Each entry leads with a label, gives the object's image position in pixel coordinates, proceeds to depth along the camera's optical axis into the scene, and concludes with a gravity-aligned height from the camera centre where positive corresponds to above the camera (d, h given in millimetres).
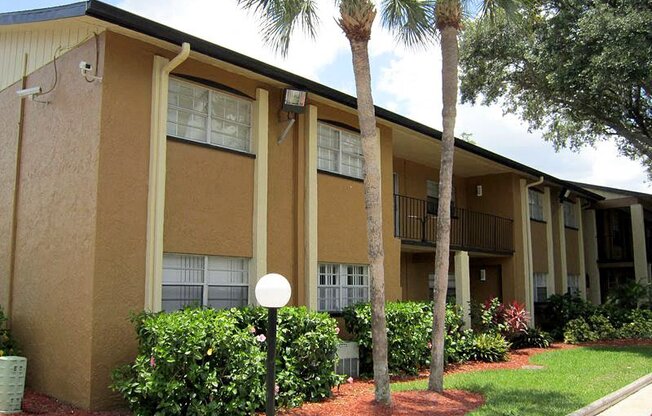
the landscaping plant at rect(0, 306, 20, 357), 9562 -871
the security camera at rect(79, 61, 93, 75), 8945 +3174
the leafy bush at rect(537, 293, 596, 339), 19578 -793
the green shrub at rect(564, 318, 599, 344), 18672 -1414
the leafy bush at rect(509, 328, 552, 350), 17625 -1511
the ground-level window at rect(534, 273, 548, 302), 21094 -7
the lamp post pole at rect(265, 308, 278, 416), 5836 -696
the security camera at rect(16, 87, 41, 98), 10195 +3237
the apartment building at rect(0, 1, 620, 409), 8797 +1676
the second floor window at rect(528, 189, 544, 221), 21438 +2885
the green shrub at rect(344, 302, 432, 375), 11633 -900
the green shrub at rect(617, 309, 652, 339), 18750 -1226
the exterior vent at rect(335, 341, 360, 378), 11588 -1368
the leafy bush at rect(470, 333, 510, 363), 14539 -1476
